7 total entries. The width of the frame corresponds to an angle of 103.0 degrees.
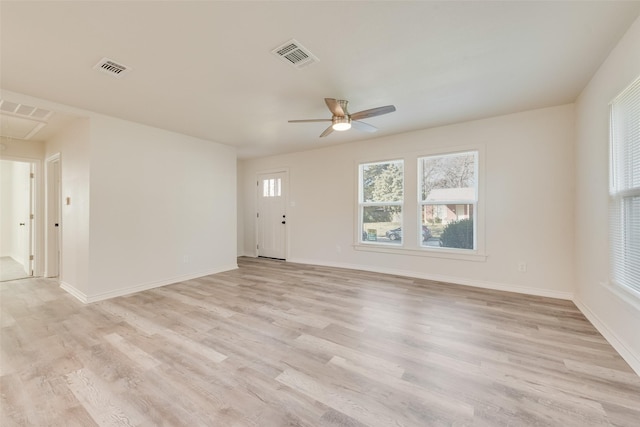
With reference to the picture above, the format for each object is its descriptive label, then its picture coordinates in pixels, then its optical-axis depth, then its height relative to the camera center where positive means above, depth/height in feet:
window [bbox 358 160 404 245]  15.57 +0.81
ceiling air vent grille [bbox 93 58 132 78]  7.56 +4.52
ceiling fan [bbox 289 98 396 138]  9.13 +3.80
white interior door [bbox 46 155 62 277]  14.94 -0.25
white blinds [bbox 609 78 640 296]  6.50 +0.66
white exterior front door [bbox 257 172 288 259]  20.44 -0.10
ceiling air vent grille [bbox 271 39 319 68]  6.90 +4.55
